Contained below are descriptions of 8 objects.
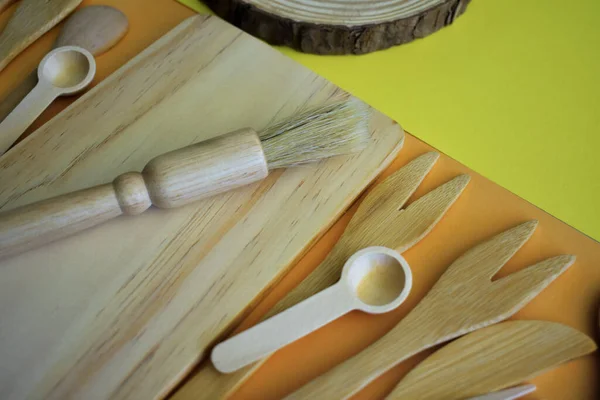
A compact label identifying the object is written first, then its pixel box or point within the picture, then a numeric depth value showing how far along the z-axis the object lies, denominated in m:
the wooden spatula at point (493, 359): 0.39
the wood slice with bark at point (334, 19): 0.49
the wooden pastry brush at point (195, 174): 0.41
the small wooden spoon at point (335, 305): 0.40
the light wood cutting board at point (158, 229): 0.40
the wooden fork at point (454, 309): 0.39
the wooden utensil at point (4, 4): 0.51
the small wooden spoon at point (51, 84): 0.45
